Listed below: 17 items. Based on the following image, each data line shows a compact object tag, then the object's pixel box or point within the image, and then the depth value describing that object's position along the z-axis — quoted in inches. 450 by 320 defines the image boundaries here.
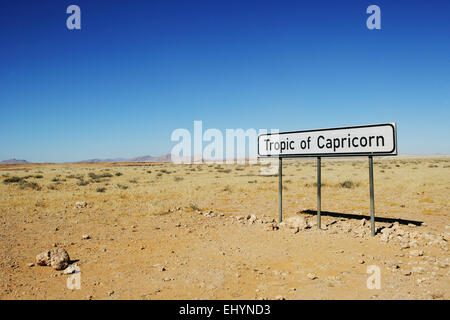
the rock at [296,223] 297.4
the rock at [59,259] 200.4
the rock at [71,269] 193.5
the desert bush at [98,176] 1127.4
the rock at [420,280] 167.5
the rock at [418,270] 183.8
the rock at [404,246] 228.7
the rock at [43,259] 205.6
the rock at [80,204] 427.8
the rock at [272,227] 297.1
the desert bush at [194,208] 403.8
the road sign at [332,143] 259.9
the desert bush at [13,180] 948.0
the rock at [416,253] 212.1
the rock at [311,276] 179.6
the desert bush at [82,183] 811.0
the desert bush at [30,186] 708.3
